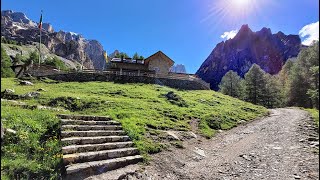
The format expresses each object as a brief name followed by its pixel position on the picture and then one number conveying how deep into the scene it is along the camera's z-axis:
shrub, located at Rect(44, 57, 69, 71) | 48.84
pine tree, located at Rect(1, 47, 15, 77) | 32.10
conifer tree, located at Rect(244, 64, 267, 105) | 33.95
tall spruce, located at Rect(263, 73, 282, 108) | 34.13
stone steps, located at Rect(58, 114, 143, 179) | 5.94
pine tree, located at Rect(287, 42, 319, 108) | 28.20
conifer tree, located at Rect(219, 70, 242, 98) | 41.75
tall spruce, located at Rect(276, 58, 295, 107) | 34.17
